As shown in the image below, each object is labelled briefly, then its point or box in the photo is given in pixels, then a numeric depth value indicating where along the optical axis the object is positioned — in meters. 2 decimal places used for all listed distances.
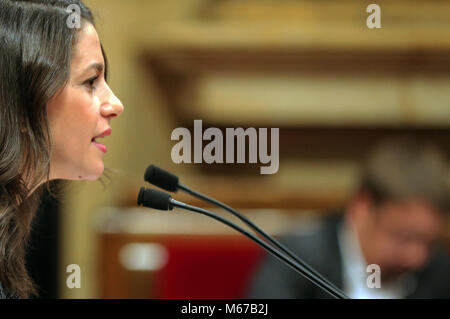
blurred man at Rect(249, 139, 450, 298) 5.36
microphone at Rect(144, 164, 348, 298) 4.34
